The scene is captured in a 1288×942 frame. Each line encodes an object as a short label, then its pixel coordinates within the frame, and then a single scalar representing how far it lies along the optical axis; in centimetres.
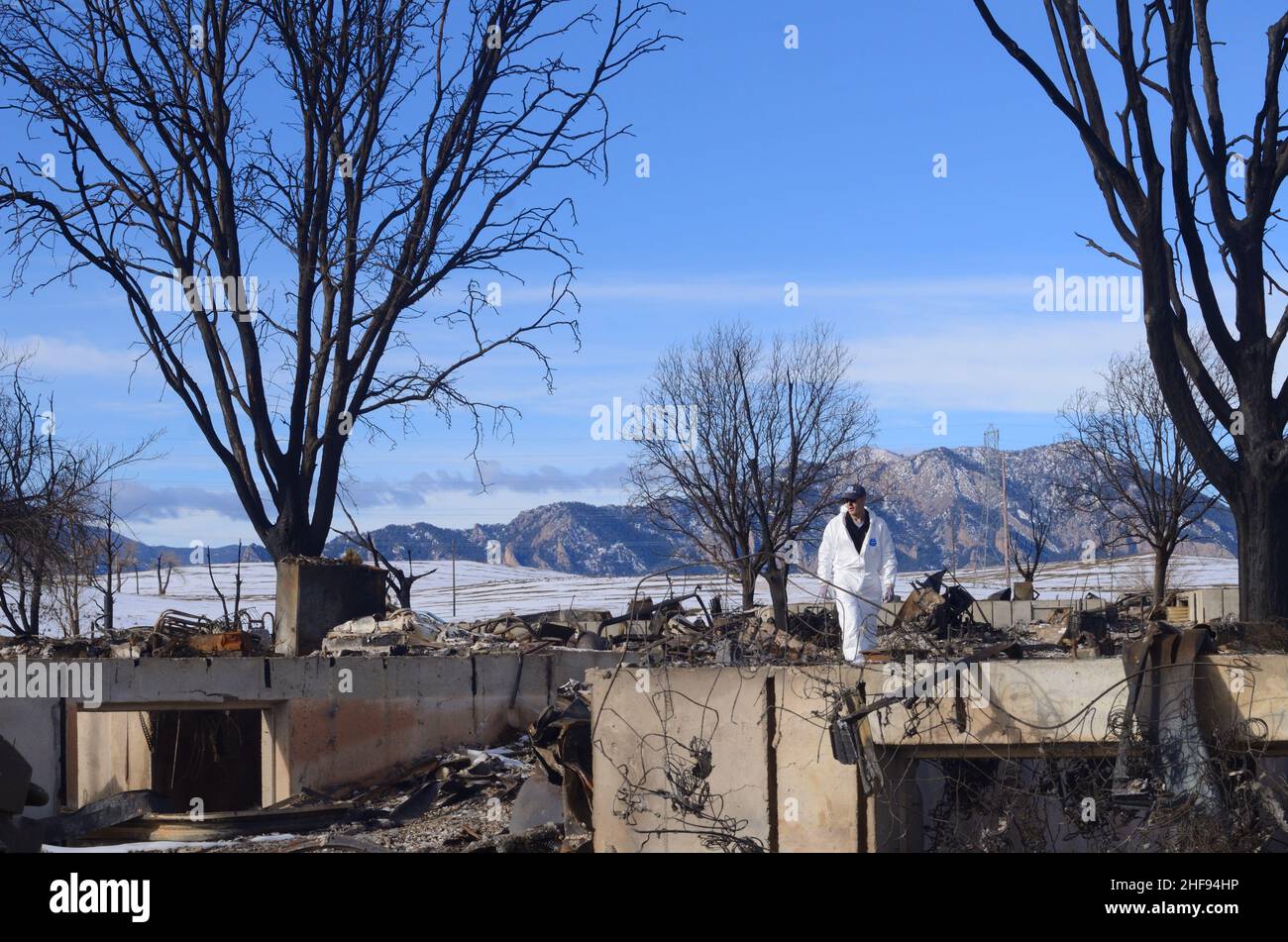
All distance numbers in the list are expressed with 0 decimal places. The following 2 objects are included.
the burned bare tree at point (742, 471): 3578
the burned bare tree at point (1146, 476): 3272
